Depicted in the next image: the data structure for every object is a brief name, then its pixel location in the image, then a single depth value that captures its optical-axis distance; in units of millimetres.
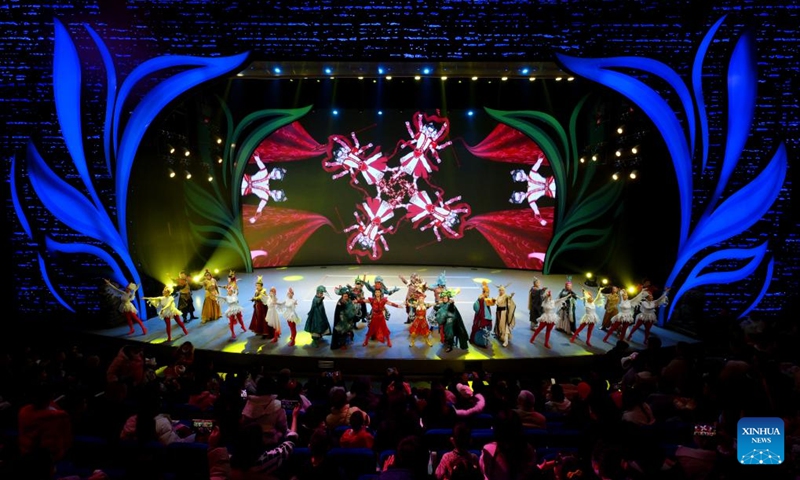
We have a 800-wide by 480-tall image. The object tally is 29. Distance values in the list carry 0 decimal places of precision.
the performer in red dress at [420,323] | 7648
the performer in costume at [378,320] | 7746
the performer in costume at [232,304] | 8023
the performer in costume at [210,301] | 8875
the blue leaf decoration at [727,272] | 7953
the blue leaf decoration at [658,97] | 7402
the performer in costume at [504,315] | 7656
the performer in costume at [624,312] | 7703
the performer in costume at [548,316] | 7535
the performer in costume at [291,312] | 7617
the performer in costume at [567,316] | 8171
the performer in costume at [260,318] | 7979
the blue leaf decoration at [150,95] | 7527
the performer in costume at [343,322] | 7449
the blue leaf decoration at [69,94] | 7430
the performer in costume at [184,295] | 8828
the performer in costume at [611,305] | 8102
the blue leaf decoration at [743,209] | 7637
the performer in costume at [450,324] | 7363
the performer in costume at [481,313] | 7672
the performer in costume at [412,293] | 7945
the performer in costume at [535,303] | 8586
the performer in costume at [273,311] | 7684
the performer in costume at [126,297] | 8062
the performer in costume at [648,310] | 7723
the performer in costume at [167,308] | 7832
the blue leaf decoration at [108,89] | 7413
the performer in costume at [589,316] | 7707
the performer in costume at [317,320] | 7625
